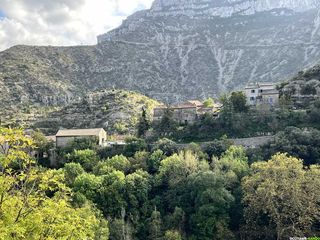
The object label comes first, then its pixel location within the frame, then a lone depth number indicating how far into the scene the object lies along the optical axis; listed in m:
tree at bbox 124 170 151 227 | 48.47
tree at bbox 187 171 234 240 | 43.91
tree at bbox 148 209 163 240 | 44.51
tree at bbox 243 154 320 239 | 39.81
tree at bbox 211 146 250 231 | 45.84
